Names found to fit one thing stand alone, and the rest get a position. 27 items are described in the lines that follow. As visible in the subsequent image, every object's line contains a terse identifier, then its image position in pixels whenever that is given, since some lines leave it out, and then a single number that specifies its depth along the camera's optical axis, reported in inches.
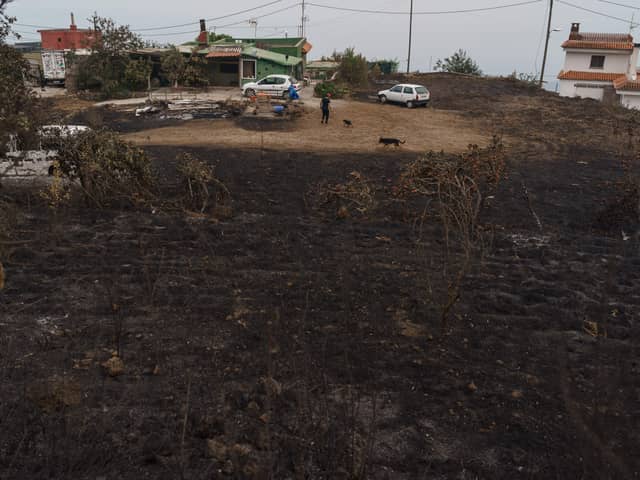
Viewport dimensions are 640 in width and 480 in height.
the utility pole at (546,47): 1604.3
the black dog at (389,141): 777.7
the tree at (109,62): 1316.4
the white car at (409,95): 1179.9
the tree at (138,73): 1337.4
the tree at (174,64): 1359.5
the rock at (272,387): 240.2
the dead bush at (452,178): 374.3
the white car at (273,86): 1206.9
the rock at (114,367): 249.4
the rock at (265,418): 222.3
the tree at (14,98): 391.9
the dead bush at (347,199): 493.0
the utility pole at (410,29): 2118.1
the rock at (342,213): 487.8
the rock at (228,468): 195.7
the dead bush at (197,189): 498.6
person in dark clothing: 954.7
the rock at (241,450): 203.3
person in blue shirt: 1144.8
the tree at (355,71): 1499.8
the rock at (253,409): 227.0
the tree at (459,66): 2094.0
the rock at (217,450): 202.4
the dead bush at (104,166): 493.0
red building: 1700.2
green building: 1412.4
